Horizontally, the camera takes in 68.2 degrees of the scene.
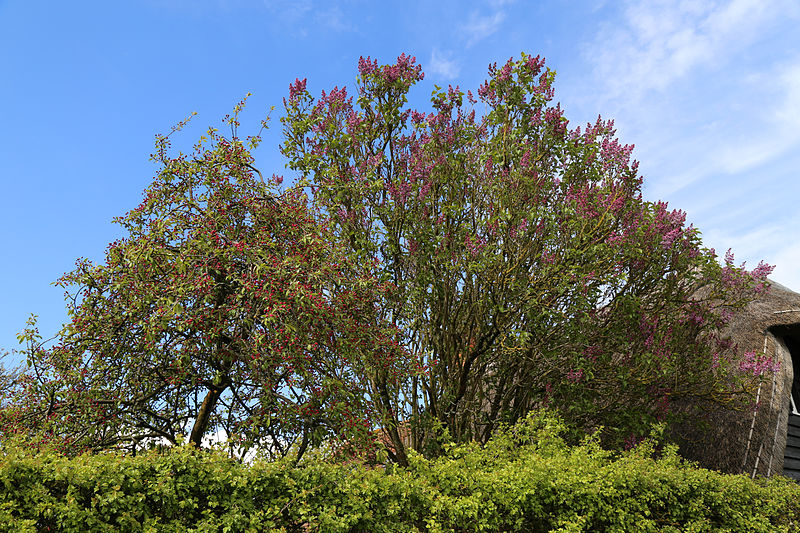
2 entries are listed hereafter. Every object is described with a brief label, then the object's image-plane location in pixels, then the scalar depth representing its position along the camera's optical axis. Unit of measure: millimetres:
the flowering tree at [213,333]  6766
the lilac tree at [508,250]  8758
